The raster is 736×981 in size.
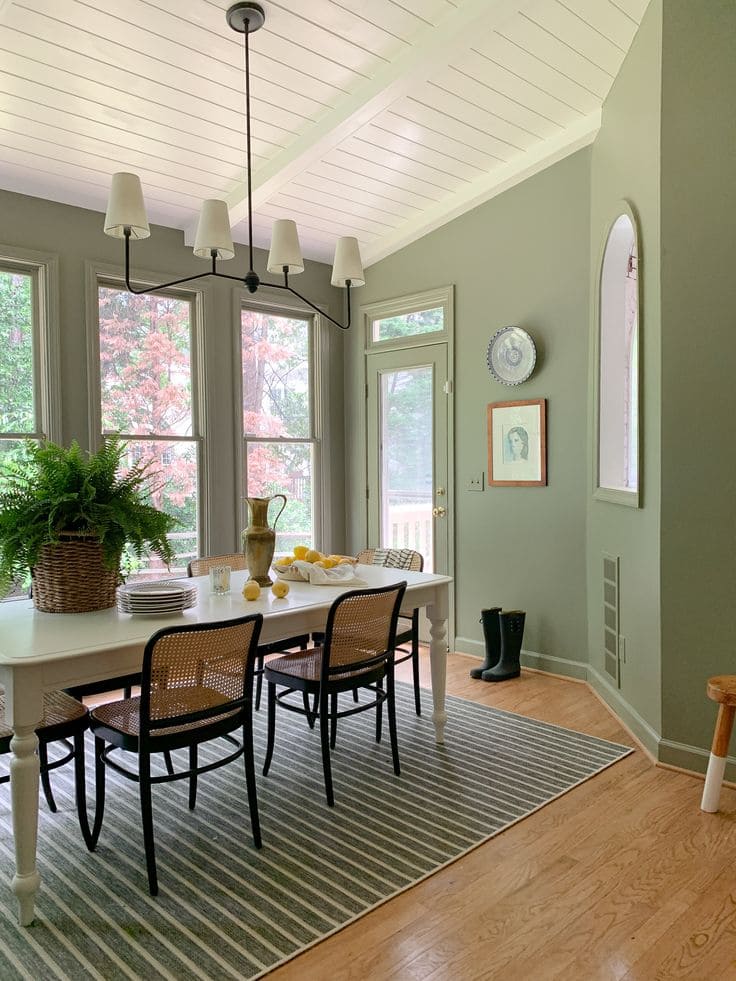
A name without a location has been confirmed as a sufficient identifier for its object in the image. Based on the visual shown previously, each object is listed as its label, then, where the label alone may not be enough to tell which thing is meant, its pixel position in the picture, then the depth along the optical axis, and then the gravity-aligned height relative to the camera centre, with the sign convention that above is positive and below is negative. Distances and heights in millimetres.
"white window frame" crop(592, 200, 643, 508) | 3346 +541
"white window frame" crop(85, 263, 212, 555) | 4695 +418
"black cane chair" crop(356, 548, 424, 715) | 3648 -507
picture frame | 4484 +162
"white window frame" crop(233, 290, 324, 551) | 5465 +410
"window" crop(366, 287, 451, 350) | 5031 +1065
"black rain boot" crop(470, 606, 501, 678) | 4508 -1000
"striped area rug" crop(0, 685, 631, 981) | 2002 -1268
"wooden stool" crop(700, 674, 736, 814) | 2680 -994
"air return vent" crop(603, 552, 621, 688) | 3762 -755
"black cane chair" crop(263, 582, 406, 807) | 2783 -745
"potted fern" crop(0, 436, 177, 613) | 2473 -176
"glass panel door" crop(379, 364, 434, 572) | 5176 +81
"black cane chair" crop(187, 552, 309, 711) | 3664 -484
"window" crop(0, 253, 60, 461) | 3951 +670
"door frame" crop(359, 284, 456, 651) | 4961 +904
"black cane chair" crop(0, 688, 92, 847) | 2334 -805
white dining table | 2059 -529
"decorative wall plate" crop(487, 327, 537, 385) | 4484 +703
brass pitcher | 3131 -294
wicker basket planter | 2572 -367
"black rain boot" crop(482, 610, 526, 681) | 4438 -1026
